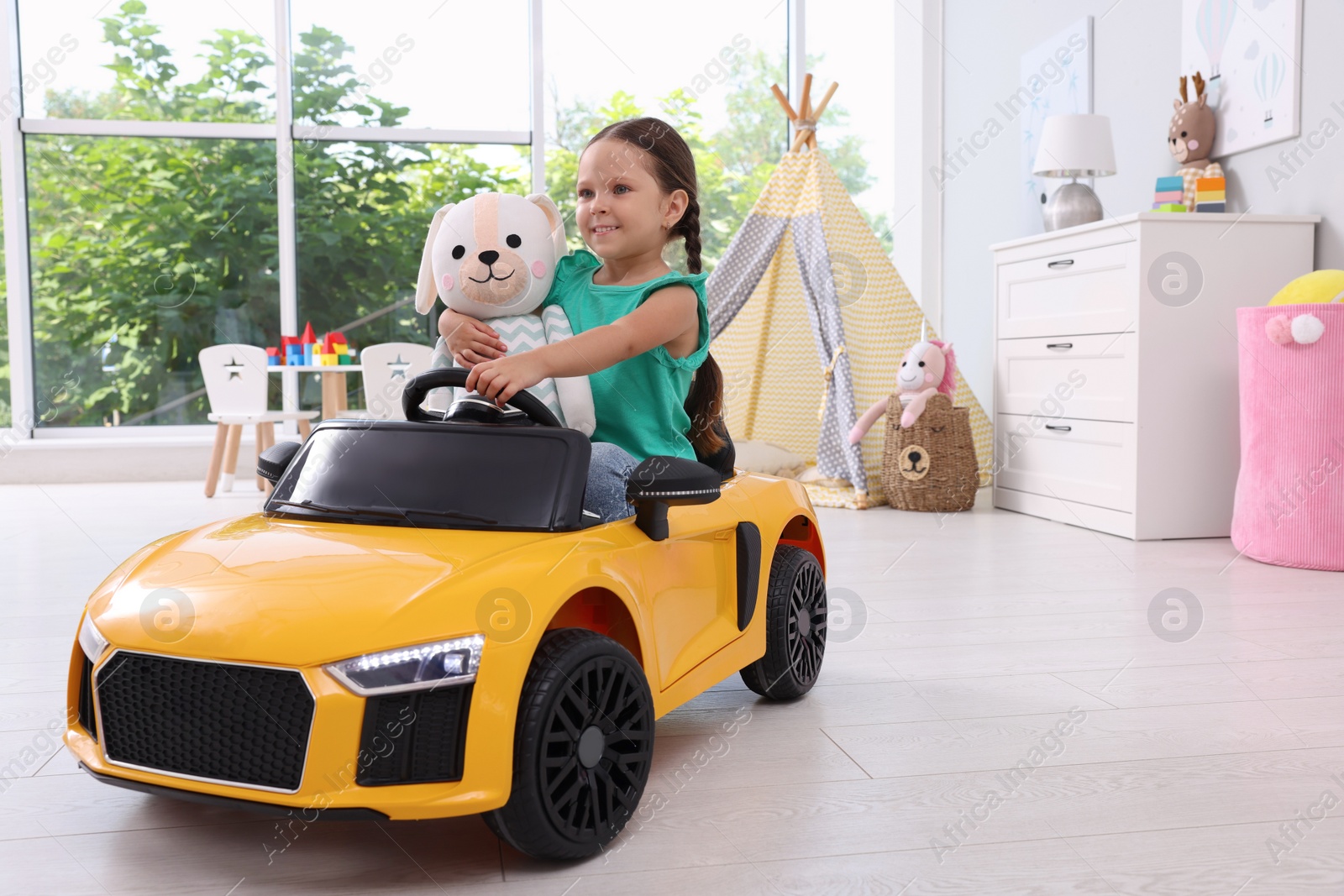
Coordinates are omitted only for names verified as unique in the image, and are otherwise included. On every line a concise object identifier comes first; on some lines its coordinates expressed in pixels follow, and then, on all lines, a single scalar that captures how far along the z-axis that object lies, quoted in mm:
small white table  5281
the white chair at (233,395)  5055
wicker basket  4242
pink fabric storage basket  2906
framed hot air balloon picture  3381
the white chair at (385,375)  5000
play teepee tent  4664
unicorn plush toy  4250
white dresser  3406
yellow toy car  1085
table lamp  4012
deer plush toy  3711
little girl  1555
